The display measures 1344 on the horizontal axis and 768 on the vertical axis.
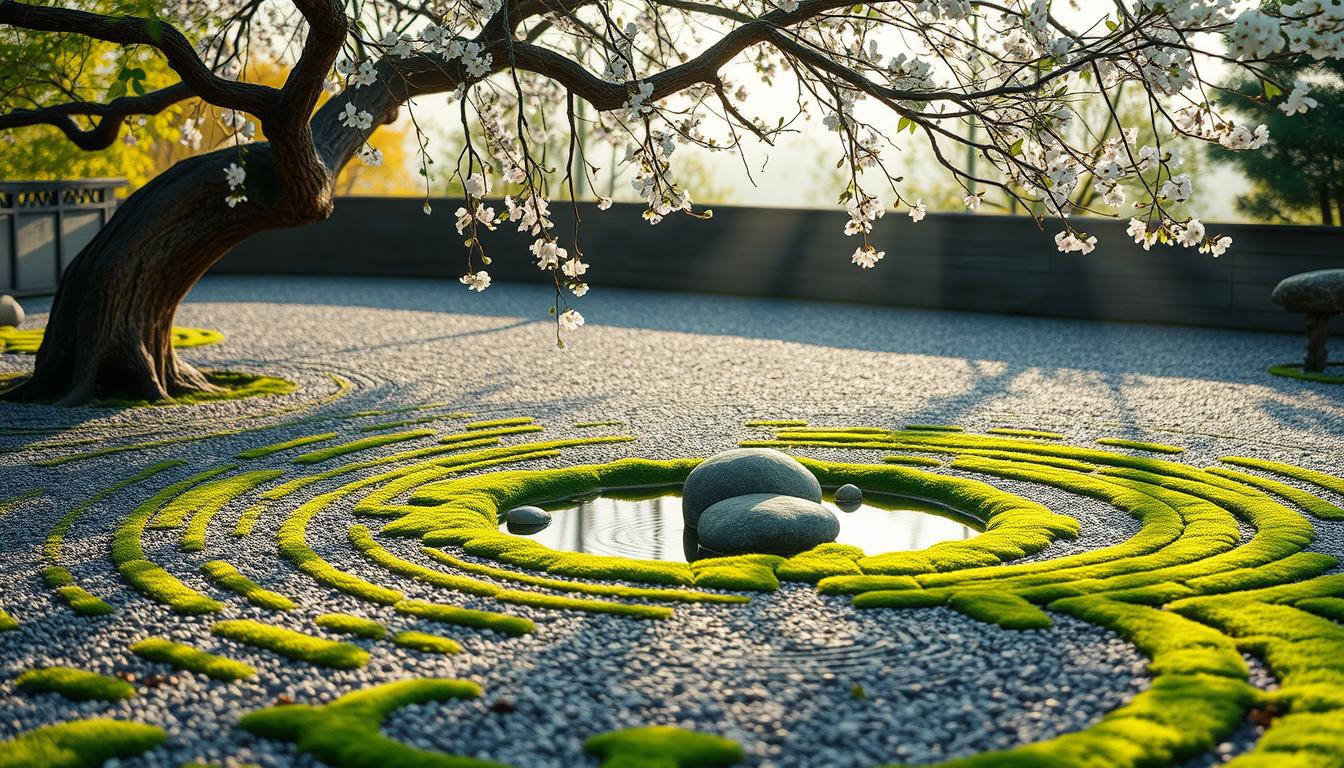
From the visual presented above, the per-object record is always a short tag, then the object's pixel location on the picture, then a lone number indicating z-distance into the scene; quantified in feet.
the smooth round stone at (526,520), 27.53
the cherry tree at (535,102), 21.15
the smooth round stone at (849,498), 29.66
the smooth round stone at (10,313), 58.13
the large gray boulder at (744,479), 27.32
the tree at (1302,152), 66.74
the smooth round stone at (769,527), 24.61
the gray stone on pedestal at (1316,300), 44.93
